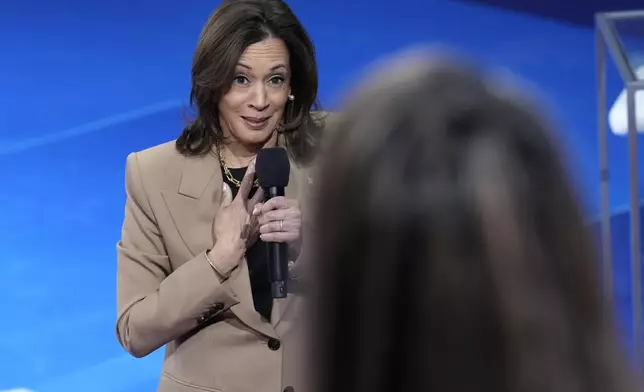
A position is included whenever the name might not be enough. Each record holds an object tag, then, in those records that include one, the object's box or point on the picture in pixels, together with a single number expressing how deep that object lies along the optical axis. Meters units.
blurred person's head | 2.71
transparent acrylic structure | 6.08
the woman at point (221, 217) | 5.64
